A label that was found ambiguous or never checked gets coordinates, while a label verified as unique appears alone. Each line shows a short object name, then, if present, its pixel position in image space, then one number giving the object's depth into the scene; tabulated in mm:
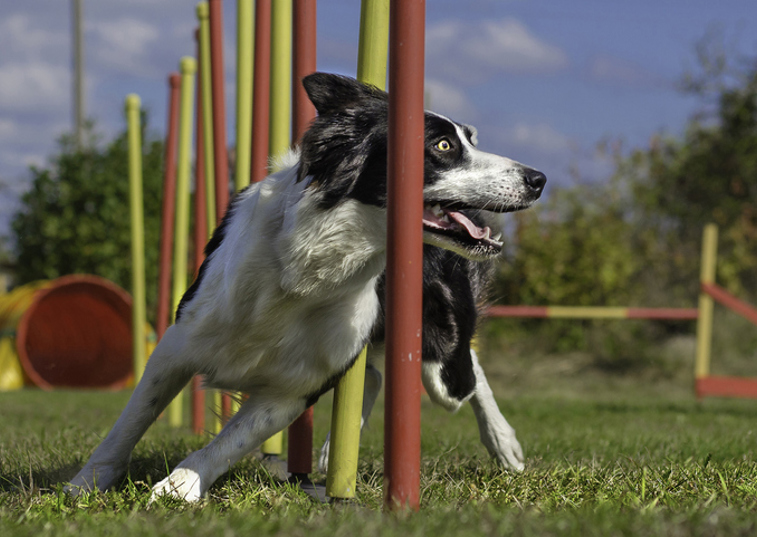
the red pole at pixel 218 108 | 3863
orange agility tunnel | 9148
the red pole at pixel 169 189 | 5262
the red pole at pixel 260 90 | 3318
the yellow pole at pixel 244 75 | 3680
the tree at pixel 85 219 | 11125
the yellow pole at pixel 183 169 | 4916
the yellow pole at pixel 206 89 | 4523
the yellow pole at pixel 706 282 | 8164
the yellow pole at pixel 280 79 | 2979
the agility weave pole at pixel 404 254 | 1918
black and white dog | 2467
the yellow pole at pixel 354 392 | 2467
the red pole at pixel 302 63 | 2805
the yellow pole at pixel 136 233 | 5215
